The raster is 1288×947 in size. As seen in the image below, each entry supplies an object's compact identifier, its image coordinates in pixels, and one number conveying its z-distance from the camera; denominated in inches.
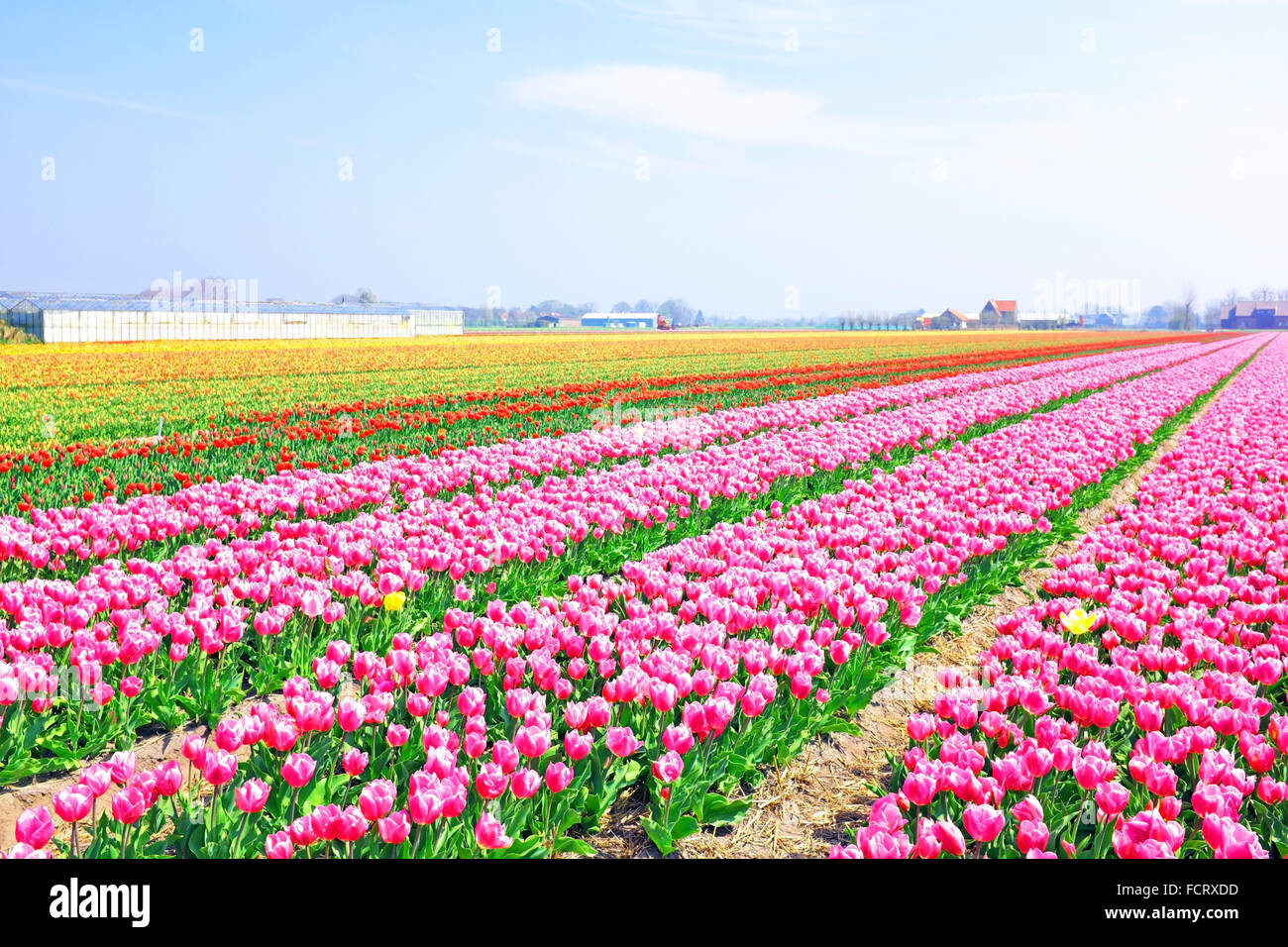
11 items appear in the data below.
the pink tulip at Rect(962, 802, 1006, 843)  116.6
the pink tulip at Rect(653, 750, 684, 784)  133.5
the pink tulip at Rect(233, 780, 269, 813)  116.3
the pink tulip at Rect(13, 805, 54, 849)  105.1
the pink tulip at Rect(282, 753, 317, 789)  125.3
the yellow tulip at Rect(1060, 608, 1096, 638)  186.4
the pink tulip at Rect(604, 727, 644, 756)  137.3
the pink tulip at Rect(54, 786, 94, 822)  113.1
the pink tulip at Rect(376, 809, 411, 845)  110.4
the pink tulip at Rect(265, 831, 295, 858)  106.9
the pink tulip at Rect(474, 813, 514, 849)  111.4
